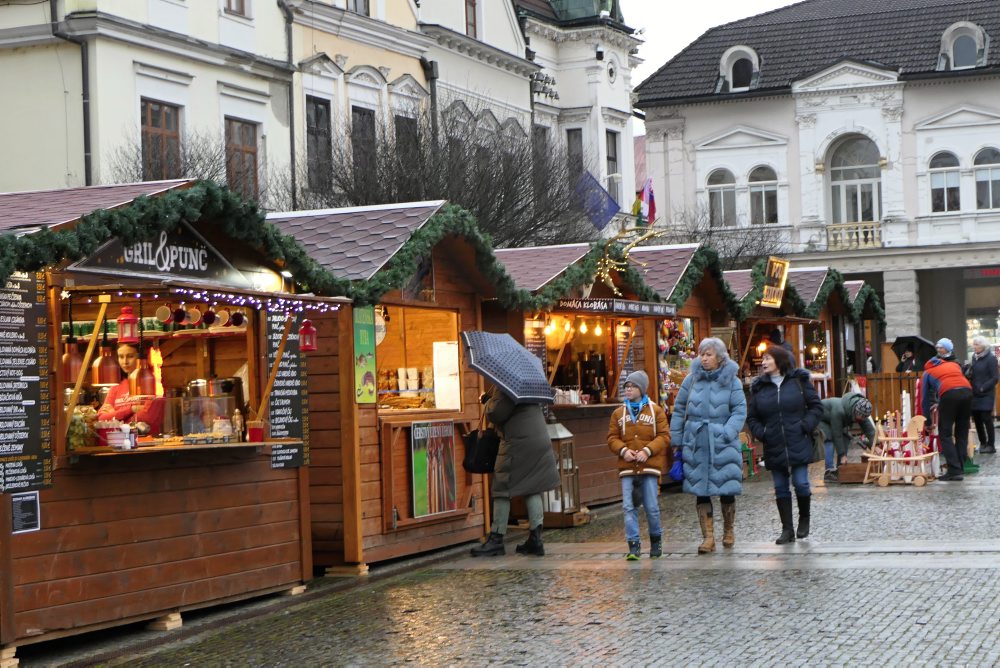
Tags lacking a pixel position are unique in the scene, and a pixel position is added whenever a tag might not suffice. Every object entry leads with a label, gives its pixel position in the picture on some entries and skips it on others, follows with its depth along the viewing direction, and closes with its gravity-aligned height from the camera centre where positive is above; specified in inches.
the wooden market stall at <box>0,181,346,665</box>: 394.9 -1.4
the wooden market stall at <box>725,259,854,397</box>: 1031.6 +47.6
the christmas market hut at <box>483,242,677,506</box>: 690.2 +31.2
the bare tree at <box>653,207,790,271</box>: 1825.2 +179.1
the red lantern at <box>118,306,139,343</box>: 447.8 +22.7
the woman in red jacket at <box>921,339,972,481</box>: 802.8 -14.9
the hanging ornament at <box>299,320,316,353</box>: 517.0 +20.8
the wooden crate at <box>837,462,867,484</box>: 800.9 -46.1
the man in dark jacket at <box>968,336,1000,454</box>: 943.0 -1.6
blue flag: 965.8 +113.6
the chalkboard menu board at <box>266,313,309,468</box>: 506.3 +1.8
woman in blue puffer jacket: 540.4 -16.5
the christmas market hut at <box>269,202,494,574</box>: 545.6 +4.1
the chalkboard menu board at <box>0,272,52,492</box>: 388.8 +6.2
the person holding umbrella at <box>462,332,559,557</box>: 563.5 -15.9
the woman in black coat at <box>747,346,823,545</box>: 560.4 -14.1
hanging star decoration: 756.0 +62.7
